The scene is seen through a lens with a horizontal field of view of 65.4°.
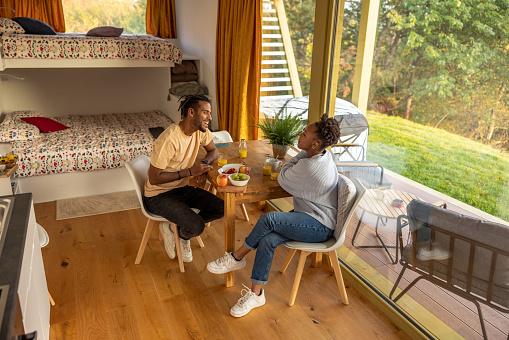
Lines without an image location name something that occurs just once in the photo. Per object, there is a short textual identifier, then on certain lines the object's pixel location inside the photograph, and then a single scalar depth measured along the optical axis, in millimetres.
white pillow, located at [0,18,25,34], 3666
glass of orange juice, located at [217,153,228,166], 2488
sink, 1405
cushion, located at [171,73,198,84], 4520
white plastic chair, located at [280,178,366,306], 2023
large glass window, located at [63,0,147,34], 5883
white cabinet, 1363
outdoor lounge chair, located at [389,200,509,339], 1577
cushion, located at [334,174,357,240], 2010
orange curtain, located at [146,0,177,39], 5879
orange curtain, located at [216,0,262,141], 3436
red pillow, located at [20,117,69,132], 3992
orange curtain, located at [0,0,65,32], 5566
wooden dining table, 2150
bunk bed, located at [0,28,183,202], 3447
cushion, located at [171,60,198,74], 4473
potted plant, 2488
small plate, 2325
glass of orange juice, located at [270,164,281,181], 2295
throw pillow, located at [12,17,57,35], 3865
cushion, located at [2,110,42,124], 3920
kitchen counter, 1019
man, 2299
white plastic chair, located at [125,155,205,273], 2391
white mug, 2240
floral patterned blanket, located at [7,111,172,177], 3383
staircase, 3213
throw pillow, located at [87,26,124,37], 4102
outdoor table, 2078
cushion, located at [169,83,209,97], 4418
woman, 2039
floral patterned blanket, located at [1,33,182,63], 3711
